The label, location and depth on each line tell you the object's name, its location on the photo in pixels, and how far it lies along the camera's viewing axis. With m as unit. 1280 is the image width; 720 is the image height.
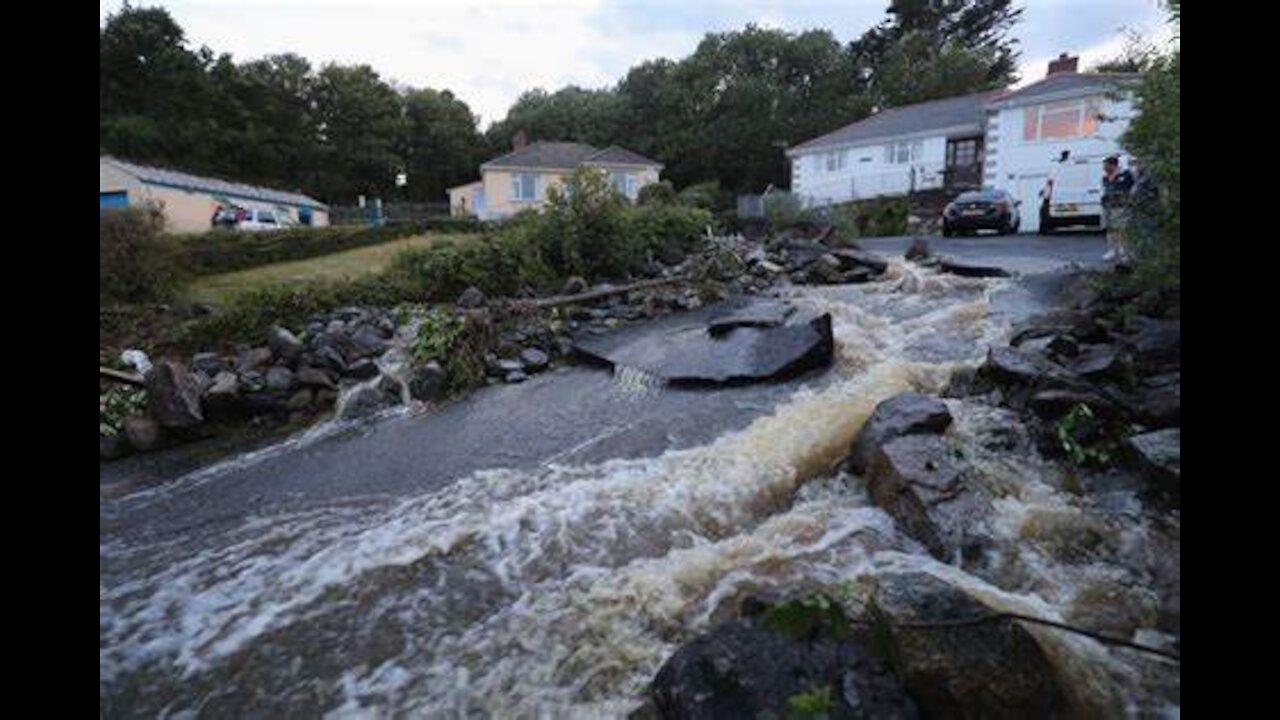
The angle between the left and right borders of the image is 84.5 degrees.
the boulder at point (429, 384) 9.07
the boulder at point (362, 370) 9.48
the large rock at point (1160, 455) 4.42
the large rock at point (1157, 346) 6.30
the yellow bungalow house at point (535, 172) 39.78
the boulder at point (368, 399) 8.70
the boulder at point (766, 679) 2.86
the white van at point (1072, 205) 18.42
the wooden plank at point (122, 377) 8.03
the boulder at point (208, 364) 9.22
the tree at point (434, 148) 49.34
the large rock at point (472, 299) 11.62
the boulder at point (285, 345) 9.48
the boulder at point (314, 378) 9.07
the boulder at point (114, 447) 7.79
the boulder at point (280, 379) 8.91
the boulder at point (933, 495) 4.34
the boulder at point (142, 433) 7.92
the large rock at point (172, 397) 8.09
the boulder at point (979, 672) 2.87
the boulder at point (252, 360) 9.23
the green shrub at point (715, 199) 27.97
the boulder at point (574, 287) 12.87
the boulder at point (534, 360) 9.98
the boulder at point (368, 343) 9.92
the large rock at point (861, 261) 14.48
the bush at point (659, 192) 23.22
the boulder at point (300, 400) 8.81
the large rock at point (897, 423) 5.50
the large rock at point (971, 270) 12.88
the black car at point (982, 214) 19.92
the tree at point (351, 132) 46.12
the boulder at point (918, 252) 15.48
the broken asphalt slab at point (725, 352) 8.55
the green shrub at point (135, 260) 11.98
